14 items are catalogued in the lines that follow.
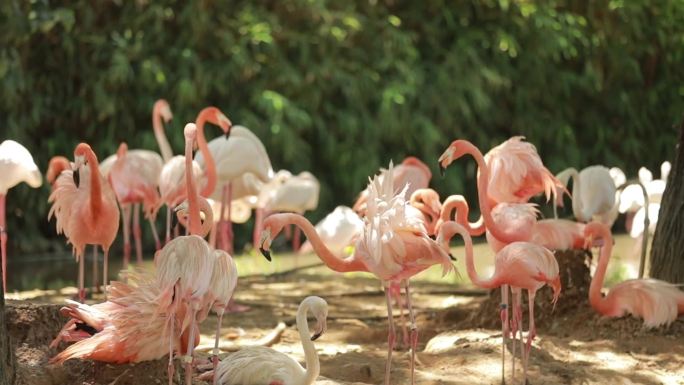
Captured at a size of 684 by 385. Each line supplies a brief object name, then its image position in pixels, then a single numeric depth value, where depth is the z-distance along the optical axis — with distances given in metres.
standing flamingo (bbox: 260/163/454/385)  8.32
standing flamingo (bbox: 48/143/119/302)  10.39
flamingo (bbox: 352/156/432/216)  13.24
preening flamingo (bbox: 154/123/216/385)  7.27
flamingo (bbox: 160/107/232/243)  11.78
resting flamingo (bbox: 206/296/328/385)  7.46
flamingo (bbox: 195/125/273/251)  12.96
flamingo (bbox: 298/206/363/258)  15.12
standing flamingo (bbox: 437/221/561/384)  8.65
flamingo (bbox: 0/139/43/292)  12.31
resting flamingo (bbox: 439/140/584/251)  9.70
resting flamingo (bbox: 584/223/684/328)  10.21
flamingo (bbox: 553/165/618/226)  12.56
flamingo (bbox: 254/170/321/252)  16.30
